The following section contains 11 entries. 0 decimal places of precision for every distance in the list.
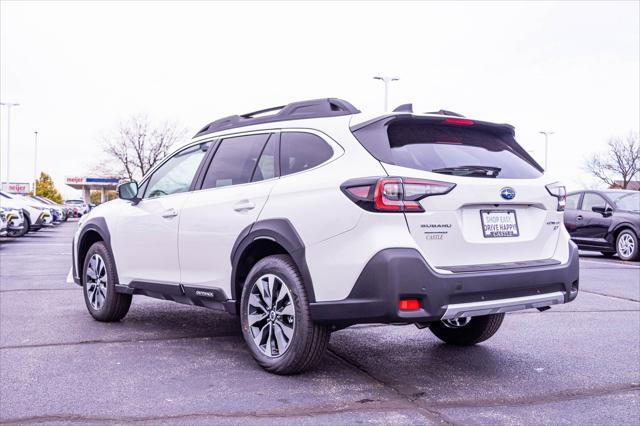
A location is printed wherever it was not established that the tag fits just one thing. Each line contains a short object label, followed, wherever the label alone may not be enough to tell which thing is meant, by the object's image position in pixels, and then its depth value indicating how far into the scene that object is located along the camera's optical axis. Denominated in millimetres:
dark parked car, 14719
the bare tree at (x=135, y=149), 67250
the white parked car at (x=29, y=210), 22144
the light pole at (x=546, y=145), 65731
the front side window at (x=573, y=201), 16109
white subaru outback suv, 4051
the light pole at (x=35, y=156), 84088
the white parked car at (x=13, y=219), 19281
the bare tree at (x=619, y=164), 61781
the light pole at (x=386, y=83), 39125
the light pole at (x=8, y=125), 65438
